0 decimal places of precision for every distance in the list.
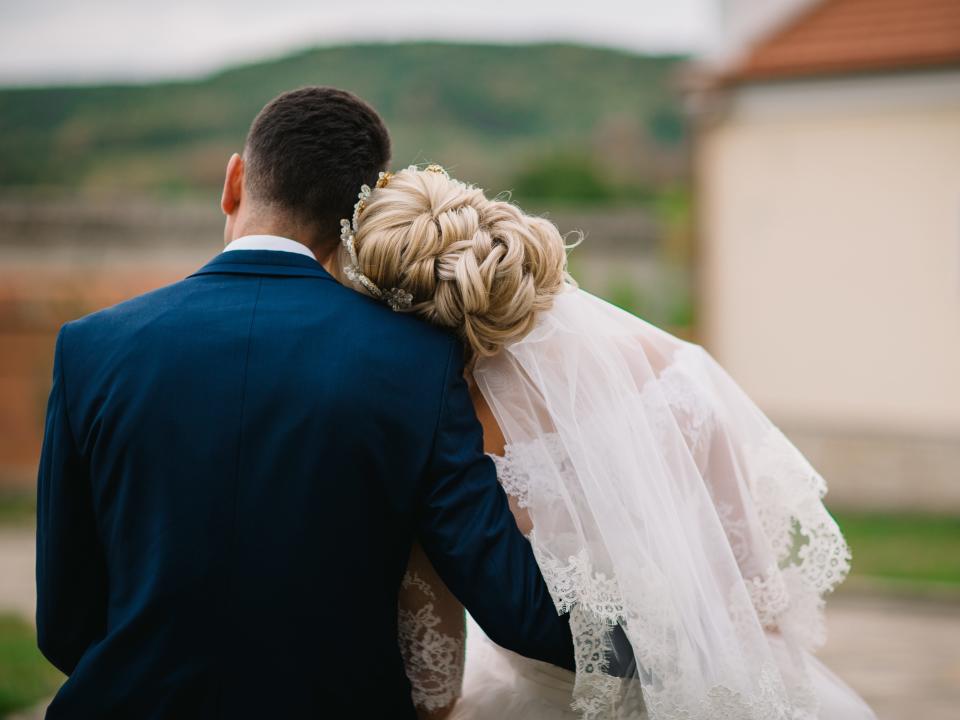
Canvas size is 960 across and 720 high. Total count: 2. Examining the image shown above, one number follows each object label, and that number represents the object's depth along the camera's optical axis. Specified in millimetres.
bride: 2246
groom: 2025
